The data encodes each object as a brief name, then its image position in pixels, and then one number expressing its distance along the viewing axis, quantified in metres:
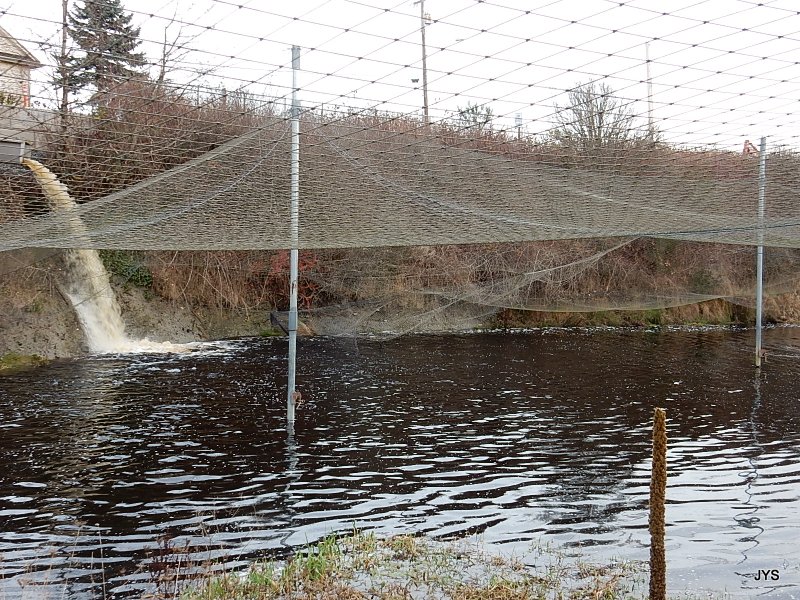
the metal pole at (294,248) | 6.20
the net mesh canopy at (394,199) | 6.34
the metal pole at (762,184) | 7.09
